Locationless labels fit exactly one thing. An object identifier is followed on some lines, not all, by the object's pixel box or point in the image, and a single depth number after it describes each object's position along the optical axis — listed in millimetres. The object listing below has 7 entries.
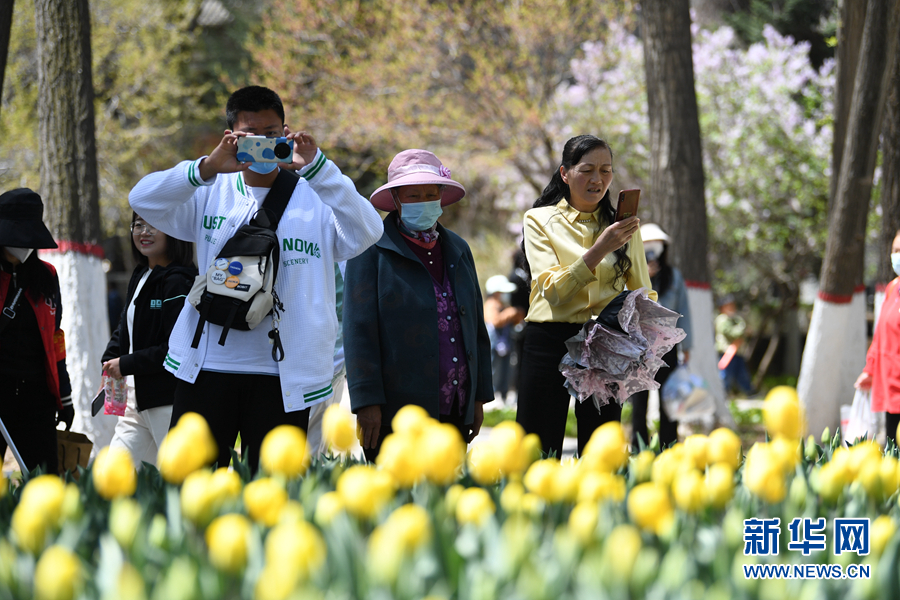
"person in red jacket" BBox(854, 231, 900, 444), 18407
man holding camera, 16993
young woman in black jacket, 17752
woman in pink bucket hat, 17242
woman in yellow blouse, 17458
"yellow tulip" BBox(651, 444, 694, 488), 16186
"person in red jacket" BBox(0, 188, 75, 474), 17598
